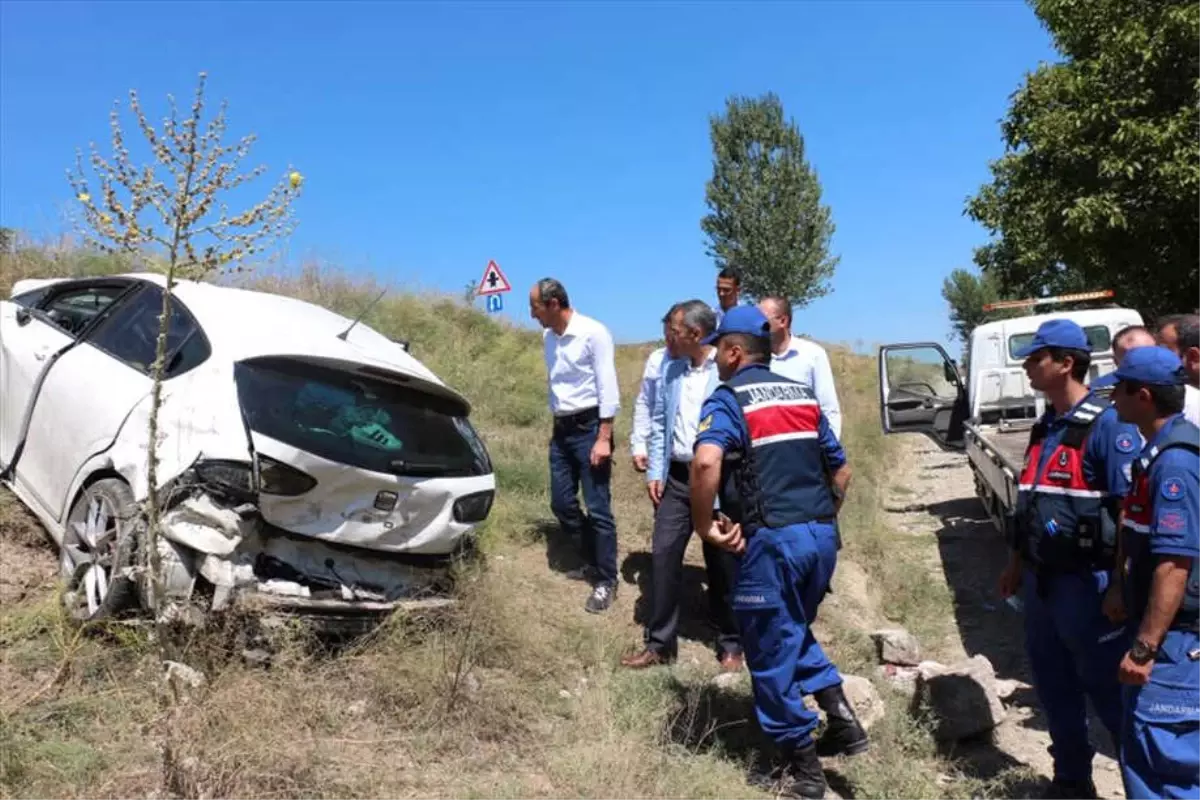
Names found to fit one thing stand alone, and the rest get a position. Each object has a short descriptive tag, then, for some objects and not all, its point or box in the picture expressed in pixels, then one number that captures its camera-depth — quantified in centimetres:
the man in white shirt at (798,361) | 505
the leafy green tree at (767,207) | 3269
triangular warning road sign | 1388
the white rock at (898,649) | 516
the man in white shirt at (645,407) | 537
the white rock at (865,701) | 430
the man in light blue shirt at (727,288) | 552
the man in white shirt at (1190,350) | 412
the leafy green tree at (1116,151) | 966
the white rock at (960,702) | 427
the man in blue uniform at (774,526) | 346
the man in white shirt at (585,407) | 540
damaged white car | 367
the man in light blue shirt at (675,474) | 479
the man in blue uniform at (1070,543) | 332
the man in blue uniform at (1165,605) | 282
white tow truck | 872
